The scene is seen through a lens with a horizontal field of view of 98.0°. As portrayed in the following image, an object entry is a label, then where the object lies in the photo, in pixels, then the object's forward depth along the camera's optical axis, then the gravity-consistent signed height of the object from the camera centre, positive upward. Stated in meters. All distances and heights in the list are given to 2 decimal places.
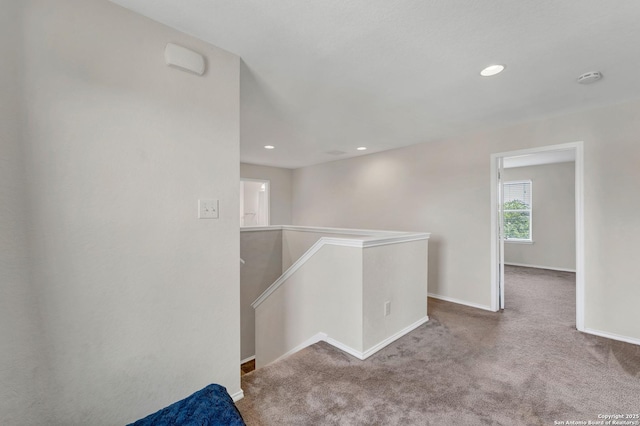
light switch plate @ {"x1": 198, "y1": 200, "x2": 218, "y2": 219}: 1.67 +0.02
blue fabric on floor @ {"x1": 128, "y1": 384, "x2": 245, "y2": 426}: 1.25 -0.94
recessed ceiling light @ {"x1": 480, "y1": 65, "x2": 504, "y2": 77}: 2.00 +1.04
